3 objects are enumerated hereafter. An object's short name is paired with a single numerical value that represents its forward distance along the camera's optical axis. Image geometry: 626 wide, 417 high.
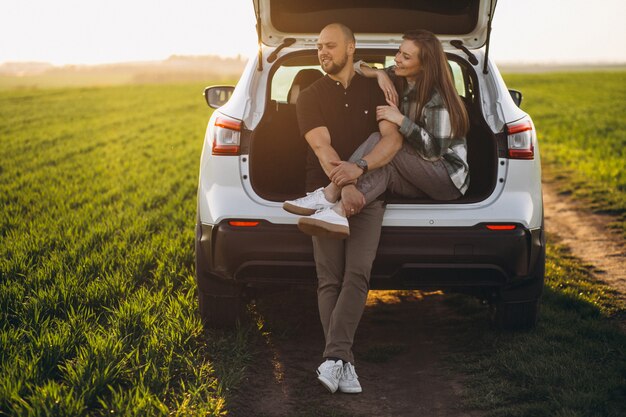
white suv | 4.37
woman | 4.43
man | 4.27
